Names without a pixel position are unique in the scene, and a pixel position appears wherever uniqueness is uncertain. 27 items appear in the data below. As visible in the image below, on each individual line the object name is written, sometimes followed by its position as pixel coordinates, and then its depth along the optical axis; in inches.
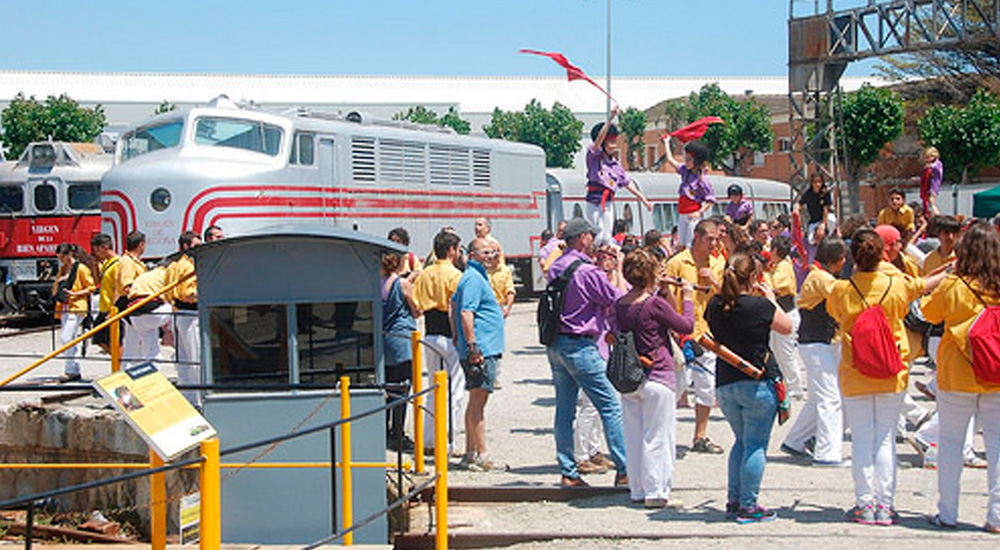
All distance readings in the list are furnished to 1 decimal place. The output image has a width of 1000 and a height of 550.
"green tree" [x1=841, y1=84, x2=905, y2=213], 2098.9
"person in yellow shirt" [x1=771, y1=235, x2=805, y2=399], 459.8
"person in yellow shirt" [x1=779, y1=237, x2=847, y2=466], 372.2
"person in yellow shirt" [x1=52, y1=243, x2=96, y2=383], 603.8
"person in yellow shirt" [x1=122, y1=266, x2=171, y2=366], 487.5
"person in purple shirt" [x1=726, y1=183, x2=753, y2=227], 650.8
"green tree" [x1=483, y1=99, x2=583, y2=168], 2903.5
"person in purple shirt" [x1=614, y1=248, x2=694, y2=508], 333.1
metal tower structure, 1095.0
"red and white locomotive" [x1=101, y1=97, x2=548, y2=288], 796.0
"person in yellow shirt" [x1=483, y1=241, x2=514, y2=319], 552.0
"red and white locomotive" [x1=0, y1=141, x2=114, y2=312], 983.0
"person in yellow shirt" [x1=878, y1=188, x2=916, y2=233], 577.6
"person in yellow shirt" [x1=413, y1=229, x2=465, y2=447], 438.6
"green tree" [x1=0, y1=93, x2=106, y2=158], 2207.2
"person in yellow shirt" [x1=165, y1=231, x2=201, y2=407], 486.6
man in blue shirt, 388.2
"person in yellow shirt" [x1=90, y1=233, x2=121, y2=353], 551.2
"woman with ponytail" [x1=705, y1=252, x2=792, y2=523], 312.7
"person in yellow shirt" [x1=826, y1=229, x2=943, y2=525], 310.0
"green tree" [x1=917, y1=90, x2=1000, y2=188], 1968.5
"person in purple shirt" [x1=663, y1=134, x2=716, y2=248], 572.4
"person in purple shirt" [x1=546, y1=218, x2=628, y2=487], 357.1
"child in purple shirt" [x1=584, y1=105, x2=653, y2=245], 535.5
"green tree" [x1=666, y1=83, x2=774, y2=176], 2544.3
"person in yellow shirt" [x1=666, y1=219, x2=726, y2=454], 405.1
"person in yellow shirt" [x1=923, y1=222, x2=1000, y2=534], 300.7
